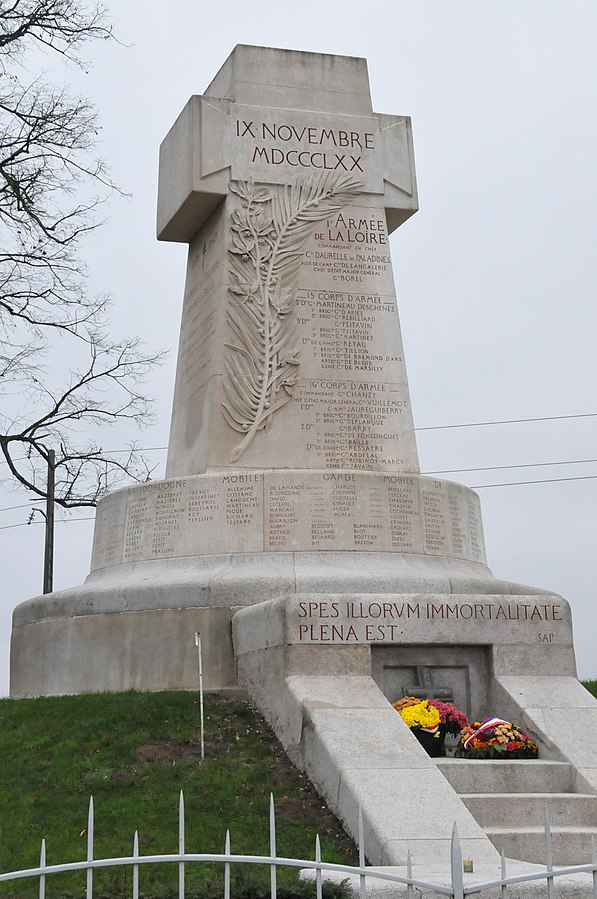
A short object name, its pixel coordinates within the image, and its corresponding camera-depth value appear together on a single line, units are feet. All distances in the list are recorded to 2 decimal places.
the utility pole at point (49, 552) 85.51
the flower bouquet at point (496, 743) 34.12
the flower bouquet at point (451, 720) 35.37
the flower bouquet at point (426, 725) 34.71
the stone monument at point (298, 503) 36.40
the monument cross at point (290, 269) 47.78
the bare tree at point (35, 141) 56.59
